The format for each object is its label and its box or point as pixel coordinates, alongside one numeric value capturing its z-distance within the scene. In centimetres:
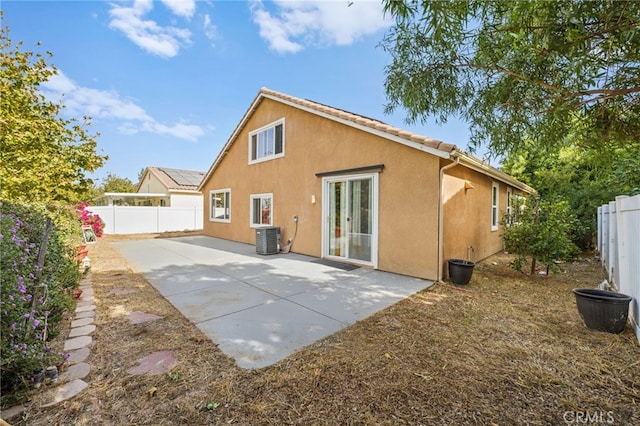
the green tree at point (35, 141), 568
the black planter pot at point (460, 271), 604
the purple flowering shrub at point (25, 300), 227
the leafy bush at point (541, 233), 643
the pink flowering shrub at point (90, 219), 1234
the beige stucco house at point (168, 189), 2180
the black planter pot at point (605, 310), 353
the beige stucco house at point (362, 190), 634
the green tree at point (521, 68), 278
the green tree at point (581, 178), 902
